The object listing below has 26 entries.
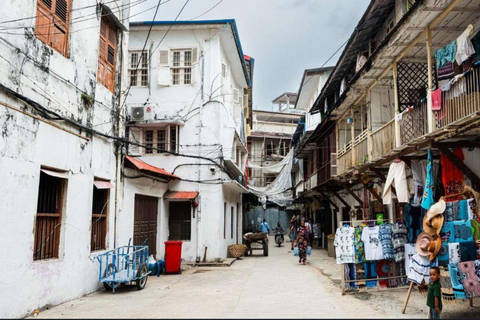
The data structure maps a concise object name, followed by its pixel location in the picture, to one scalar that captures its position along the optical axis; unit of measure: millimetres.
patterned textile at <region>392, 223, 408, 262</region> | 9719
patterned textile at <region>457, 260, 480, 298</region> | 6859
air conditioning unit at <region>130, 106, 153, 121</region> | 17031
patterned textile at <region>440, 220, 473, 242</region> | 7195
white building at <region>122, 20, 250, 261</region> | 16922
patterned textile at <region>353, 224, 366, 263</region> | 9930
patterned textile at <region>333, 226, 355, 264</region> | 9812
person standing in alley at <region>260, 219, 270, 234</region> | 27531
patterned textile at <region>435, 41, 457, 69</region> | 8109
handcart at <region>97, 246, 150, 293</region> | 9840
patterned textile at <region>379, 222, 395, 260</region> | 9766
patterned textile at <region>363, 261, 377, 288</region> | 10062
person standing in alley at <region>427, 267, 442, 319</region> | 6605
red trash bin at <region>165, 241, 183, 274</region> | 13548
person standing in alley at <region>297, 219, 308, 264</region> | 16531
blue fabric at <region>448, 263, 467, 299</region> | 7008
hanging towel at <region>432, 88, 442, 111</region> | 8125
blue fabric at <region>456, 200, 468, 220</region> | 7383
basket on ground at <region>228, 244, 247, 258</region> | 18516
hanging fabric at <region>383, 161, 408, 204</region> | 9719
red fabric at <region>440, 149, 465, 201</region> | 8203
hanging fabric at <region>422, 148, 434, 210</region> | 8125
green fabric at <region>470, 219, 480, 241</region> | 7238
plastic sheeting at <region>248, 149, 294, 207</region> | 24000
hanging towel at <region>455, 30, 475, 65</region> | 7664
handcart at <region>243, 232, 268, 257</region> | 20219
